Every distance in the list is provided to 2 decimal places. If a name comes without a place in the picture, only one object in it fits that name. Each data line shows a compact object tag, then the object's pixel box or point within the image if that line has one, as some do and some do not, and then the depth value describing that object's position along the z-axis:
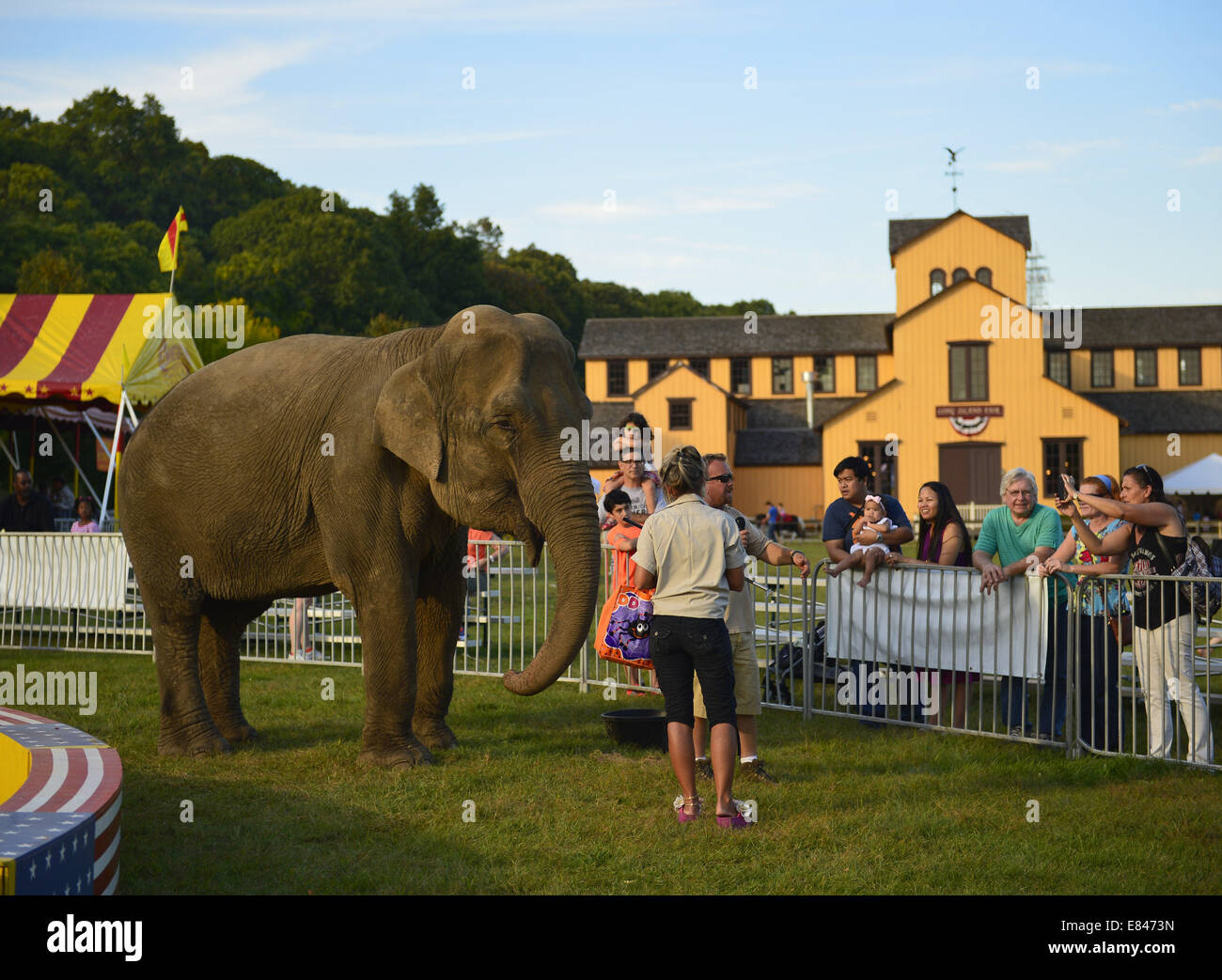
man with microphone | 7.41
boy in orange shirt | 9.55
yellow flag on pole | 18.58
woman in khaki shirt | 6.54
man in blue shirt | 9.51
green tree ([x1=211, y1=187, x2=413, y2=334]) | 70.56
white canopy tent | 43.16
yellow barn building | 48.72
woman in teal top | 8.25
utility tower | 72.00
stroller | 10.28
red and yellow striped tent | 17.70
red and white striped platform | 3.70
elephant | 7.31
